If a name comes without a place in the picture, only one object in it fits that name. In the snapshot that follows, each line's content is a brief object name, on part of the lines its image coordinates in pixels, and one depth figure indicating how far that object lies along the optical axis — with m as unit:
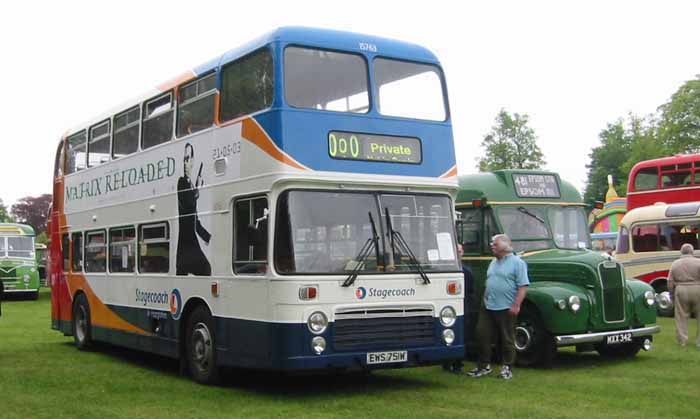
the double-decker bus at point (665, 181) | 25.53
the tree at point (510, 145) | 59.47
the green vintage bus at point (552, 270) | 12.95
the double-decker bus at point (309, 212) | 10.13
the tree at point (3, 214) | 92.71
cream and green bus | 34.59
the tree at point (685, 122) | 60.06
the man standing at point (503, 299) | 11.89
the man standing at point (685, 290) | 15.48
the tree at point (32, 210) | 85.31
